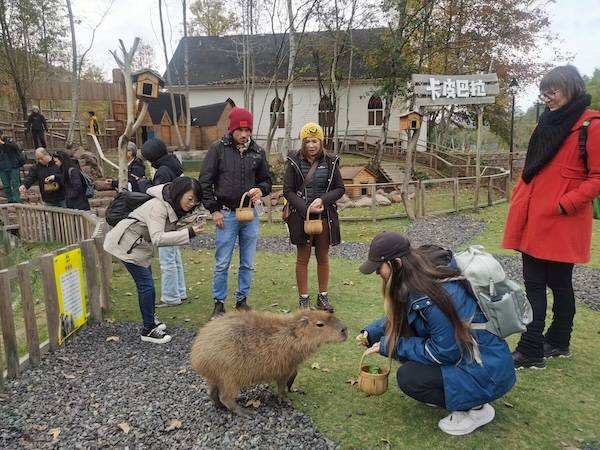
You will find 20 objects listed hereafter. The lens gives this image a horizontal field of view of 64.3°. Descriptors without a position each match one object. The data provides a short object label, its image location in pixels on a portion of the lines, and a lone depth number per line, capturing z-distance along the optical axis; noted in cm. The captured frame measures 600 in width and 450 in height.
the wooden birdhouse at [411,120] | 1280
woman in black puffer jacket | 477
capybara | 296
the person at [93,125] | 2076
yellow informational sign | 421
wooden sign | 1124
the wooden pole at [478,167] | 1193
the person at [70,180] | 833
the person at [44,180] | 835
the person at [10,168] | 1119
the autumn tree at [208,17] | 3594
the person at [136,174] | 590
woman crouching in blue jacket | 261
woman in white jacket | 390
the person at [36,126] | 1625
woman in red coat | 320
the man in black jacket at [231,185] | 455
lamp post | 1758
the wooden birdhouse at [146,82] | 720
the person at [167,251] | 528
